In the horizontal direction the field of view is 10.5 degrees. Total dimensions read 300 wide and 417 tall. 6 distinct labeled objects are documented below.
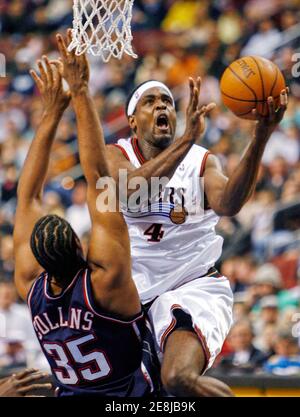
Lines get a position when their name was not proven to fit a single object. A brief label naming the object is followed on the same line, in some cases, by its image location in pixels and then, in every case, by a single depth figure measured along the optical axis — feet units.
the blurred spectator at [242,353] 41.27
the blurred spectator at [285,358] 40.37
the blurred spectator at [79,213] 56.95
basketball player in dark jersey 24.84
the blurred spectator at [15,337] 48.86
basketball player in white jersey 27.23
